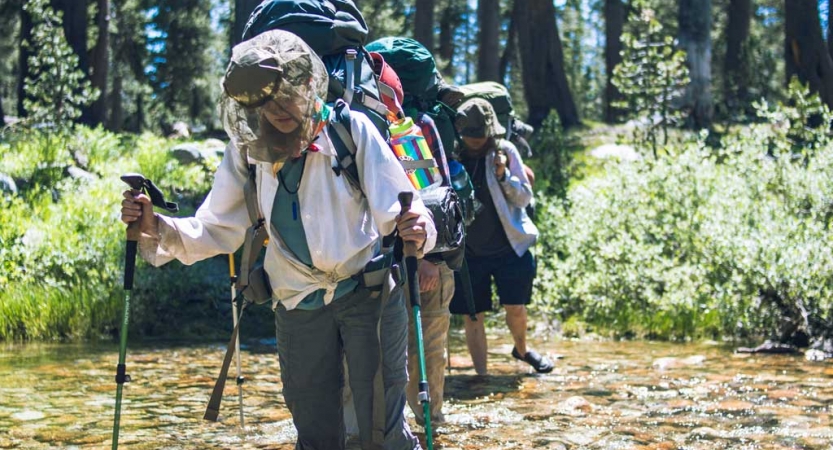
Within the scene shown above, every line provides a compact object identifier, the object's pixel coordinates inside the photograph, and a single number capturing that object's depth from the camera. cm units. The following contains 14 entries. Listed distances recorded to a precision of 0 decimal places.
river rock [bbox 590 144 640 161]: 1633
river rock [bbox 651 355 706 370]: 876
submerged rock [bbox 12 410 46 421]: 656
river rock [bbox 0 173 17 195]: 1306
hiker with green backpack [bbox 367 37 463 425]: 582
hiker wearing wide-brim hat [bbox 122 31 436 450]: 388
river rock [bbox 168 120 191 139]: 2054
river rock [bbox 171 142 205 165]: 1554
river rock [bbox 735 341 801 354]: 928
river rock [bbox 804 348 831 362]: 893
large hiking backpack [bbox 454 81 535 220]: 787
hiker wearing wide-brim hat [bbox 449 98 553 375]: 747
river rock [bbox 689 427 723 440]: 608
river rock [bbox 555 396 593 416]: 687
